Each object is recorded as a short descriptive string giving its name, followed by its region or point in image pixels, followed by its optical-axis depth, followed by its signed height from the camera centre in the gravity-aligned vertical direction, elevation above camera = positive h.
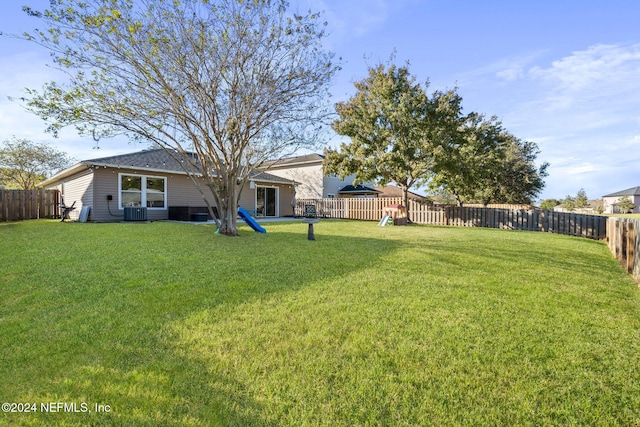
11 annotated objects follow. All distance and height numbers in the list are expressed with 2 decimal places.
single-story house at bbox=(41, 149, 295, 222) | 13.16 +1.30
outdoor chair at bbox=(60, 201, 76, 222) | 13.49 +0.20
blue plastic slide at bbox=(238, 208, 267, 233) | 10.20 -0.28
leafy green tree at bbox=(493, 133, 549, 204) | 22.06 +2.82
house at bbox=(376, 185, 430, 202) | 35.90 +2.60
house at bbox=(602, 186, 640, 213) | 48.29 +2.52
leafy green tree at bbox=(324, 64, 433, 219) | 14.78 +4.22
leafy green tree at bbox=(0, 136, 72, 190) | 22.53 +4.23
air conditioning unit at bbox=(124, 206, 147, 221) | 13.24 +0.07
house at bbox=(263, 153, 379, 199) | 26.27 +3.06
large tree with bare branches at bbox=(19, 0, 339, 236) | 6.67 +3.51
